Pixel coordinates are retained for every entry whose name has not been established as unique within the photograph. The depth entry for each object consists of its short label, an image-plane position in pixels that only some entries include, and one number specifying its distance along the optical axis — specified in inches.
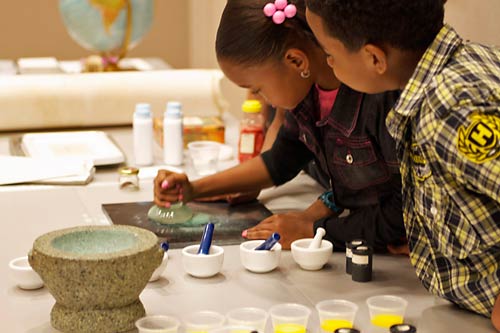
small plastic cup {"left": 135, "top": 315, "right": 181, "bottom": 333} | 75.1
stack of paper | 108.8
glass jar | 107.1
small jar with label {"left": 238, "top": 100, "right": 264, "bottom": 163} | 114.9
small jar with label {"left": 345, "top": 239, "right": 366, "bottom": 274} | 85.4
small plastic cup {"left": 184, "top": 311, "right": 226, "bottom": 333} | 75.3
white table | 78.1
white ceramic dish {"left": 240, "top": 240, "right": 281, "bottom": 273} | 85.2
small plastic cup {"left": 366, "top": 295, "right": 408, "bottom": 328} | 77.2
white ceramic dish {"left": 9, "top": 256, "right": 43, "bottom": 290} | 81.8
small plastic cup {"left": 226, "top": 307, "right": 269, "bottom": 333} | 75.9
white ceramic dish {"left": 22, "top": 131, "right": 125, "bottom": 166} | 115.9
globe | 140.7
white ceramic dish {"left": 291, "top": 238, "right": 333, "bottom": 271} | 85.7
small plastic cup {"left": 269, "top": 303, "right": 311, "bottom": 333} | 75.5
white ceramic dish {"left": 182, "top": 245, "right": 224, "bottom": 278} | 84.4
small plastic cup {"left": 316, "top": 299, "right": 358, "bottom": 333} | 76.2
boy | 73.0
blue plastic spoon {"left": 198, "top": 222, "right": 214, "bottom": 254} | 85.5
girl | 88.6
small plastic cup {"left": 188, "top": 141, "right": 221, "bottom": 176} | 113.2
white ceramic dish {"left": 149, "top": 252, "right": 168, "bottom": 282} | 83.3
